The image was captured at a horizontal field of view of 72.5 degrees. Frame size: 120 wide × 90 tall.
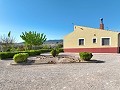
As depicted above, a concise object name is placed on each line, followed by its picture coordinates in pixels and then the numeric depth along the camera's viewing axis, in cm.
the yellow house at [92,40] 1311
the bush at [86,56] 753
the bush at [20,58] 744
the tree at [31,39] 2038
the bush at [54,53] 1037
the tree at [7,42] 1795
